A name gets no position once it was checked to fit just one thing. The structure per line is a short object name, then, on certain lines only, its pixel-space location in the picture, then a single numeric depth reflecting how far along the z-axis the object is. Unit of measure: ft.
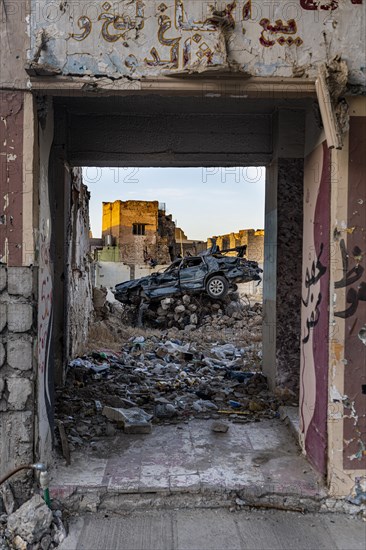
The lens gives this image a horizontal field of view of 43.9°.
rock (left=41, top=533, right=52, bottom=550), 9.47
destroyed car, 42.27
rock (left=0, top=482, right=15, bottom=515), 10.38
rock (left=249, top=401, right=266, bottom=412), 16.89
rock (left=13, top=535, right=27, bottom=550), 9.41
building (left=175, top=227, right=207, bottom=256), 111.45
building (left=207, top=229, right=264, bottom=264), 90.21
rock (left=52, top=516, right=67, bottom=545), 9.72
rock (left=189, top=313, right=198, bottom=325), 40.73
